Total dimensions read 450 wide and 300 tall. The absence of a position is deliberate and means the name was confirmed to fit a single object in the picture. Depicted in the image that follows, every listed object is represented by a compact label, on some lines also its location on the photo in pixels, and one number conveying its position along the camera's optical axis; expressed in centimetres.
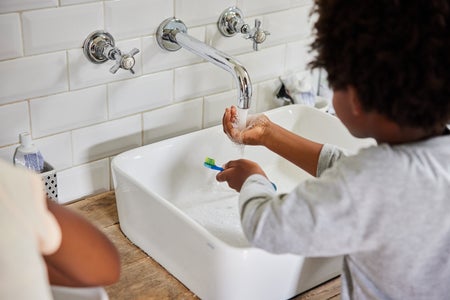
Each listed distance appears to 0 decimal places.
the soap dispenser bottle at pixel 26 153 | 117
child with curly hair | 83
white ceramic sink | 108
